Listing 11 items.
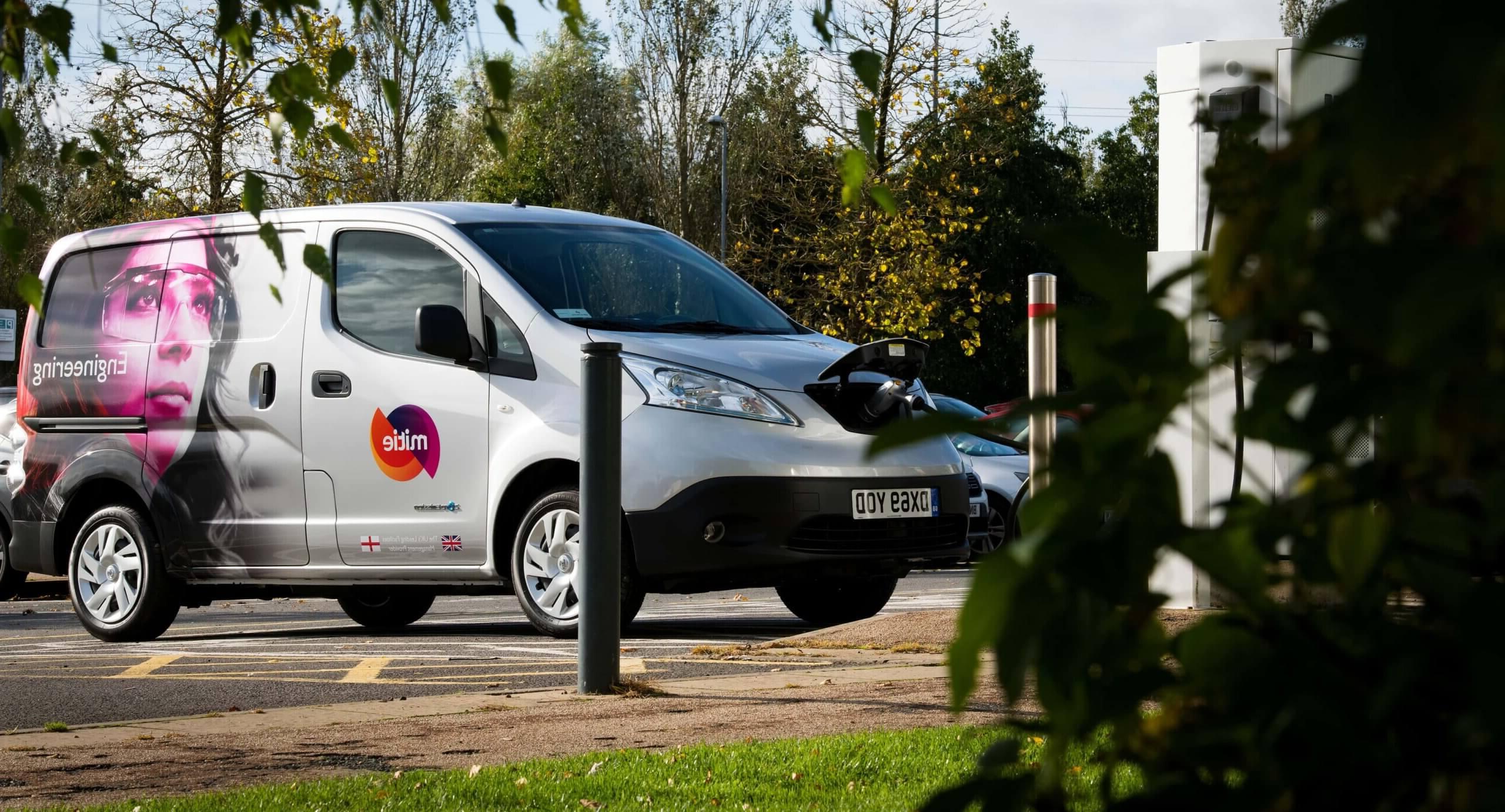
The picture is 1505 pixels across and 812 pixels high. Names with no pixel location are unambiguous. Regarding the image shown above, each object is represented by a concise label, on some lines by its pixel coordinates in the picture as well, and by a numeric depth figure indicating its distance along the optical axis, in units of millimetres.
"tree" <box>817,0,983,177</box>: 30750
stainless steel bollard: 6475
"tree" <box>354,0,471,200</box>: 31359
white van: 7824
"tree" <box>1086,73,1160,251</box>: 57750
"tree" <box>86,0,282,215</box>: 21734
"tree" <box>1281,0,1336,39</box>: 51484
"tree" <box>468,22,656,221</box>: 42250
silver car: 16219
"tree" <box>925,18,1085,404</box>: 48438
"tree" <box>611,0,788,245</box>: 35469
